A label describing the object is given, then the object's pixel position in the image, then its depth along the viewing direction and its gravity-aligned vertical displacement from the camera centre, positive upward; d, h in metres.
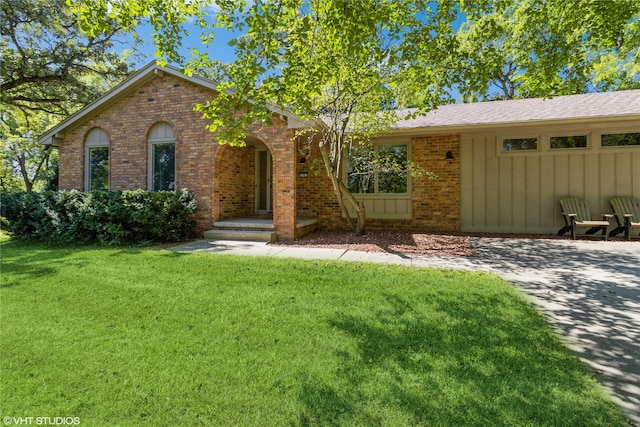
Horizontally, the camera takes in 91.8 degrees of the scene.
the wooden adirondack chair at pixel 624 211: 7.53 +0.08
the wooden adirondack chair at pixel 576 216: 7.55 -0.04
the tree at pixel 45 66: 11.16 +6.20
